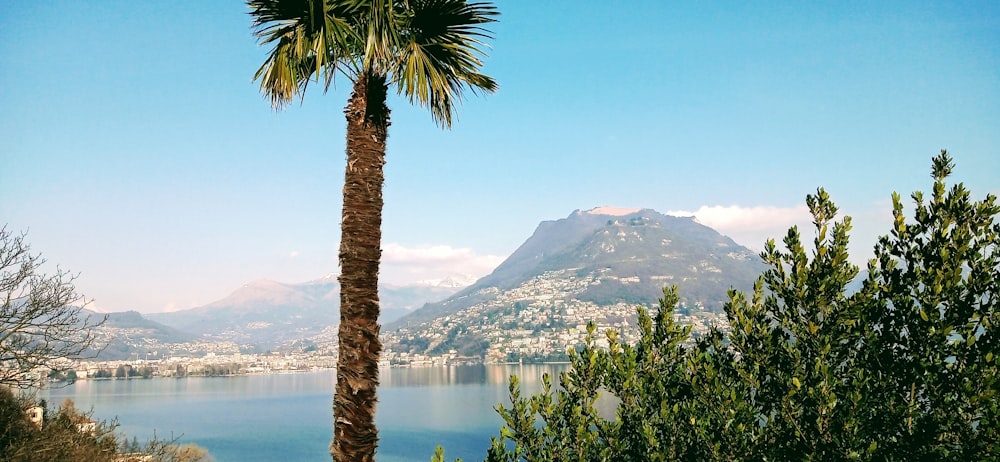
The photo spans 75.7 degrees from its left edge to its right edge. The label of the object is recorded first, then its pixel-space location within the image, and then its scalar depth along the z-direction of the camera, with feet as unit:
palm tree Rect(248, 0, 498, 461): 18.17
